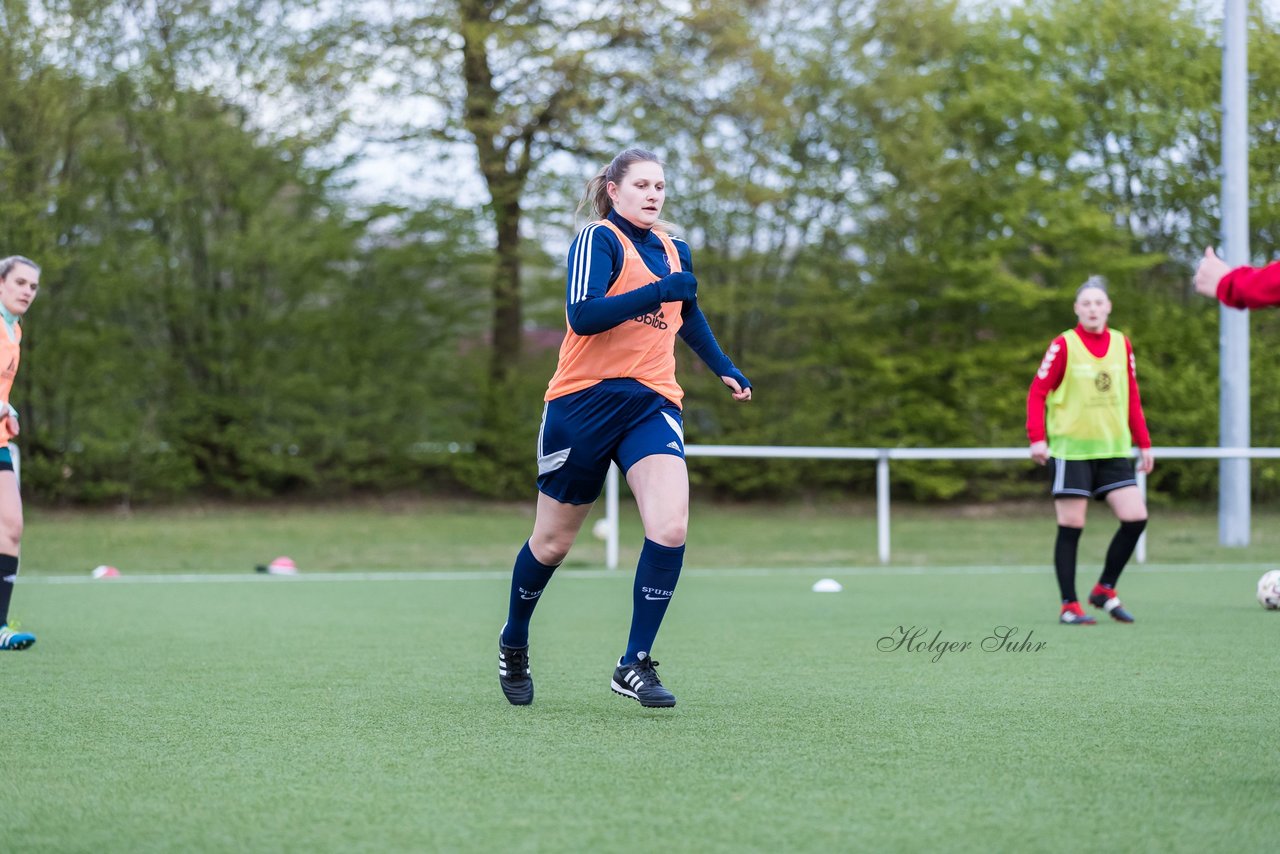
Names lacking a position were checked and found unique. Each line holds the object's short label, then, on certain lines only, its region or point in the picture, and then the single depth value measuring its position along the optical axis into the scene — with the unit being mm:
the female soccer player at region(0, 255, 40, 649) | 12102
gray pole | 26844
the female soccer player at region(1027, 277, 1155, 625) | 14922
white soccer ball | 15711
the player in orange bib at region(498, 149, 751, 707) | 8836
